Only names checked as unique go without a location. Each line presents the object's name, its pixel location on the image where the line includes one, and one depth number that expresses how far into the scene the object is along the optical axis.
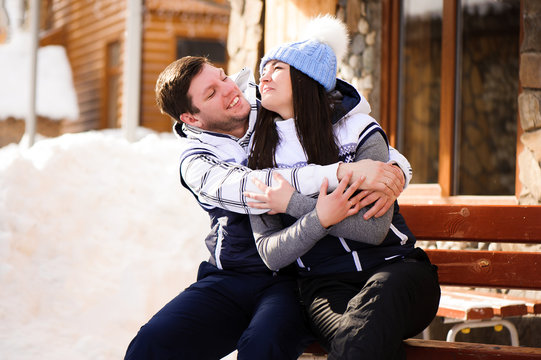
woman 2.20
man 2.42
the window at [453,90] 5.50
